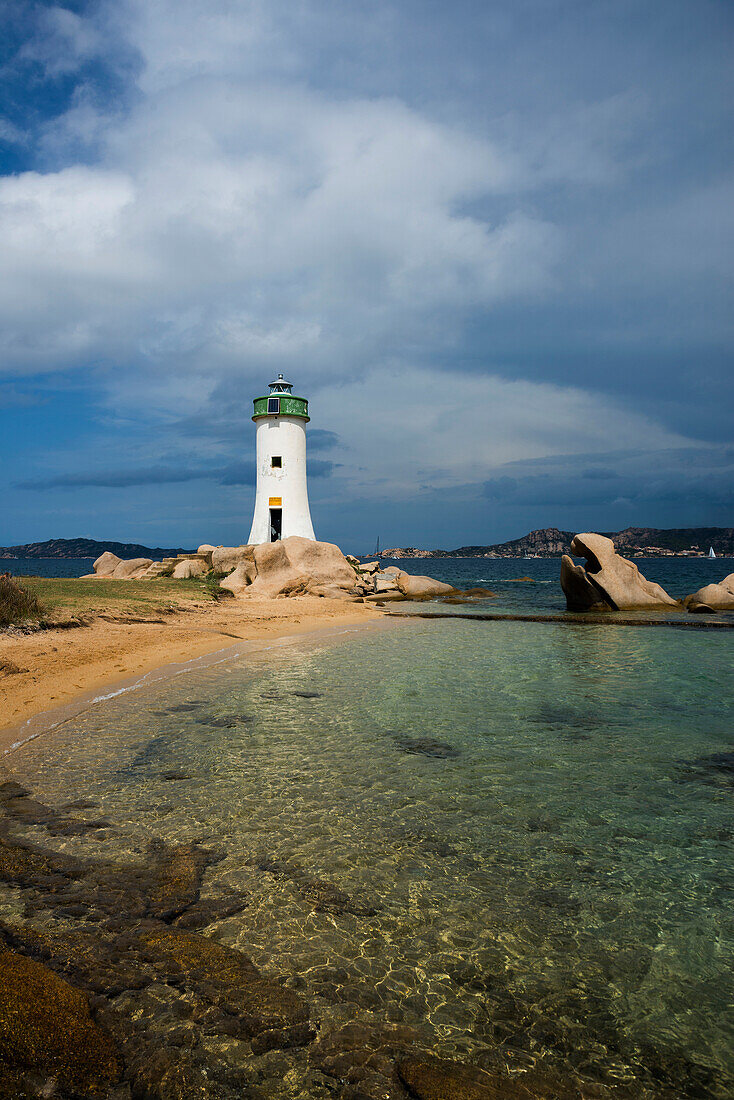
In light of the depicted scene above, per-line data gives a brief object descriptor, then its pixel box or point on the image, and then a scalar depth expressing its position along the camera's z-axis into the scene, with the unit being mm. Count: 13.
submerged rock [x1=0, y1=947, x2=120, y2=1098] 2457
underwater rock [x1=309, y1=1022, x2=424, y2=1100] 2646
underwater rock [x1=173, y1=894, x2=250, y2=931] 3766
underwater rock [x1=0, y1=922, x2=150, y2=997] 3154
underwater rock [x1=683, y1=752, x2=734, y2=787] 6414
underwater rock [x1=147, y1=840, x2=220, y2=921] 3935
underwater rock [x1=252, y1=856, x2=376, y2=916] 4047
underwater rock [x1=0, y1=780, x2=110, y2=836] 4980
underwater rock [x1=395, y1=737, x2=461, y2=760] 7098
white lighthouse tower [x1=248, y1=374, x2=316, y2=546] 34750
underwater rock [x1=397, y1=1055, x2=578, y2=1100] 2611
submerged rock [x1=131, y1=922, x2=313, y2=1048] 2977
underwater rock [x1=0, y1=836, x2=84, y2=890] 4113
